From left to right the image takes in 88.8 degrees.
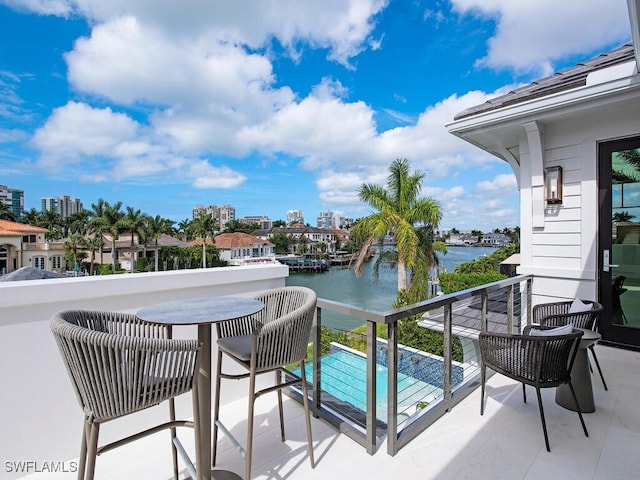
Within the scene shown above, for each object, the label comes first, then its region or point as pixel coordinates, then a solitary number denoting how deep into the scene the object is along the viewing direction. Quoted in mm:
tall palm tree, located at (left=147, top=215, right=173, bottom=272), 38688
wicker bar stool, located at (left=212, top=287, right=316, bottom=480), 1654
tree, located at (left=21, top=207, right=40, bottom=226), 47906
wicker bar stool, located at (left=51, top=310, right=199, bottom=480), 1163
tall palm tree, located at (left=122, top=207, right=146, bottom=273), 36875
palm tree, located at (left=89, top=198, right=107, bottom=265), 36562
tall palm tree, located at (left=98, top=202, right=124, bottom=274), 36281
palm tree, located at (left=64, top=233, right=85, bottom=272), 36406
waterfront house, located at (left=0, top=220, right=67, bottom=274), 30508
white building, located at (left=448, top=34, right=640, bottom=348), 3314
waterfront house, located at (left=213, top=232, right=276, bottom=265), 46781
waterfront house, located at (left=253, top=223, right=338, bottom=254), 53938
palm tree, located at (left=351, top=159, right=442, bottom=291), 14523
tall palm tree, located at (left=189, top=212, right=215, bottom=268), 41403
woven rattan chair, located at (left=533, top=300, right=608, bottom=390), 2580
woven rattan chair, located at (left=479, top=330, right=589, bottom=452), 1959
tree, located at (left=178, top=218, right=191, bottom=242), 46609
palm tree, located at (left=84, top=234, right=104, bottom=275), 37281
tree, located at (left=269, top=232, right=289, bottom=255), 52875
